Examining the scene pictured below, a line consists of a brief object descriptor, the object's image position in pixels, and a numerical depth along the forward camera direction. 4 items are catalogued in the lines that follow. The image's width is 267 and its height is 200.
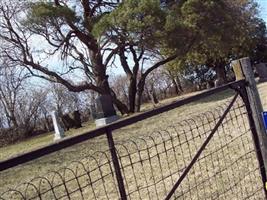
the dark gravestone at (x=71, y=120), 15.15
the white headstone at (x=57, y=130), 11.38
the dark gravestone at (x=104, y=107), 11.81
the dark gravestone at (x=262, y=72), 16.13
